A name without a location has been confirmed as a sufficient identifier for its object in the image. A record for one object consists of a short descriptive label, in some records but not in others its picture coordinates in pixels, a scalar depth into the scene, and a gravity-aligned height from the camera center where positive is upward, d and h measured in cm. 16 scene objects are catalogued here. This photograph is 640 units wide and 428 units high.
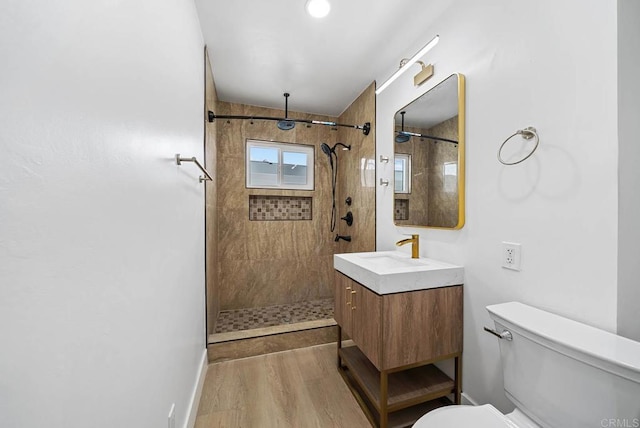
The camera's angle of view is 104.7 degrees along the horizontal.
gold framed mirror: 143 +35
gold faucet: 172 -24
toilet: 69 -53
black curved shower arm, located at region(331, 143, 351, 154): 289 +77
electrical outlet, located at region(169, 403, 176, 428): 101 -87
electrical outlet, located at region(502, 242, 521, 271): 113 -21
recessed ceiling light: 146 +123
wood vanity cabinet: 129 -74
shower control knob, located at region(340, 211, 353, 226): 286 -10
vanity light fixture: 157 +100
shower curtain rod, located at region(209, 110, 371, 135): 230 +85
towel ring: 106 +33
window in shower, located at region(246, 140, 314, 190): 296 +55
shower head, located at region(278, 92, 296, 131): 253 +89
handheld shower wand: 318 +40
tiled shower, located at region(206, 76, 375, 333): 262 -16
